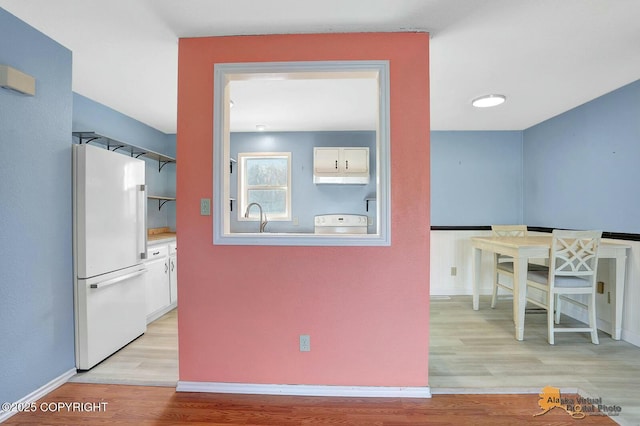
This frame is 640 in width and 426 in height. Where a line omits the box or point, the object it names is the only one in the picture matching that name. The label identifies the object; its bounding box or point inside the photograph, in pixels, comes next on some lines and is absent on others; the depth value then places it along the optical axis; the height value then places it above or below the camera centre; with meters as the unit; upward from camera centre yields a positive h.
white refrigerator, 2.18 -0.34
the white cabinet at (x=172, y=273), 3.44 -0.75
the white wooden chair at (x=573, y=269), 2.59 -0.54
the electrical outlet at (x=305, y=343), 1.94 -0.89
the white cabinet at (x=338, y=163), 4.17 +0.69
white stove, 4.36 -0.18
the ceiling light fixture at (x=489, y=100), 2.88 +1.11
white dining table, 2.66 -0.56
